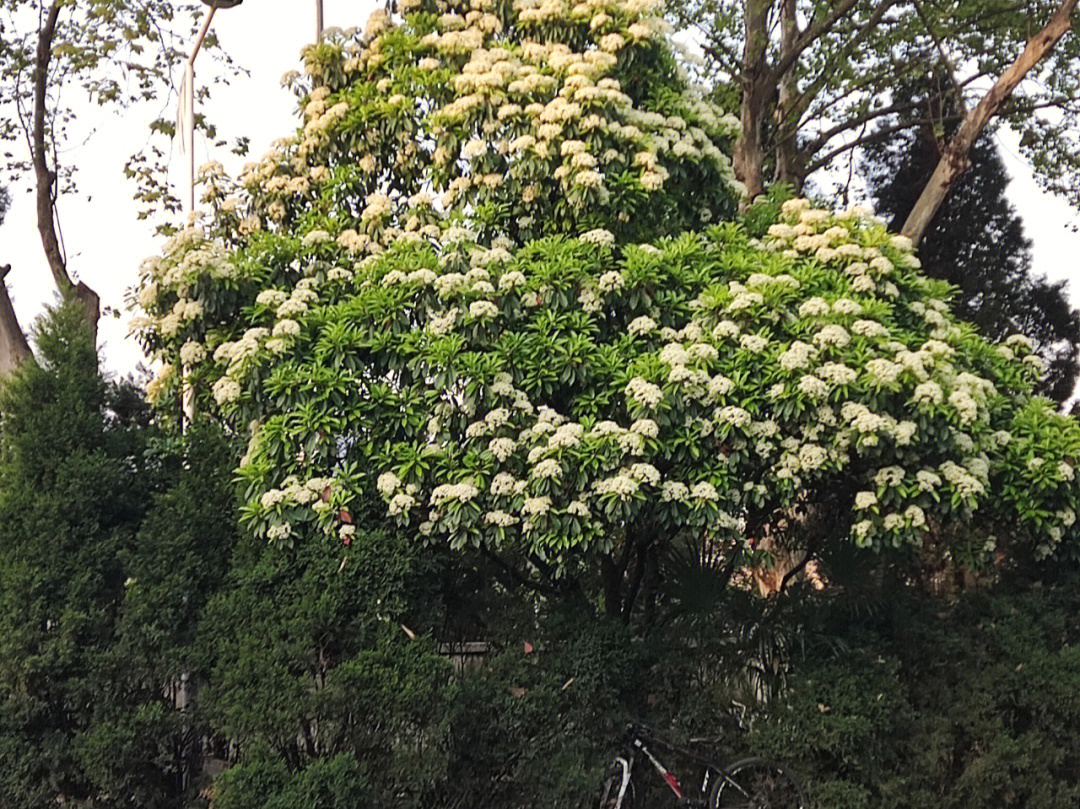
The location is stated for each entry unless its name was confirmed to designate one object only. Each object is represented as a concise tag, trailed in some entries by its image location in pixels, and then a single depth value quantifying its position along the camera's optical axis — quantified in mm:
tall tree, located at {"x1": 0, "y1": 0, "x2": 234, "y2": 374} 17484
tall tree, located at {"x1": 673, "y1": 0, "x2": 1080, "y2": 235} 15008
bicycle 7562
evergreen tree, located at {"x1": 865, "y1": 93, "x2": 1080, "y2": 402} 19719
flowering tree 7180
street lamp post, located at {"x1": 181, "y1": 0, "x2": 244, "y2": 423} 10969
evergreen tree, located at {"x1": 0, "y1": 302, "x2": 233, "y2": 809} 7184
